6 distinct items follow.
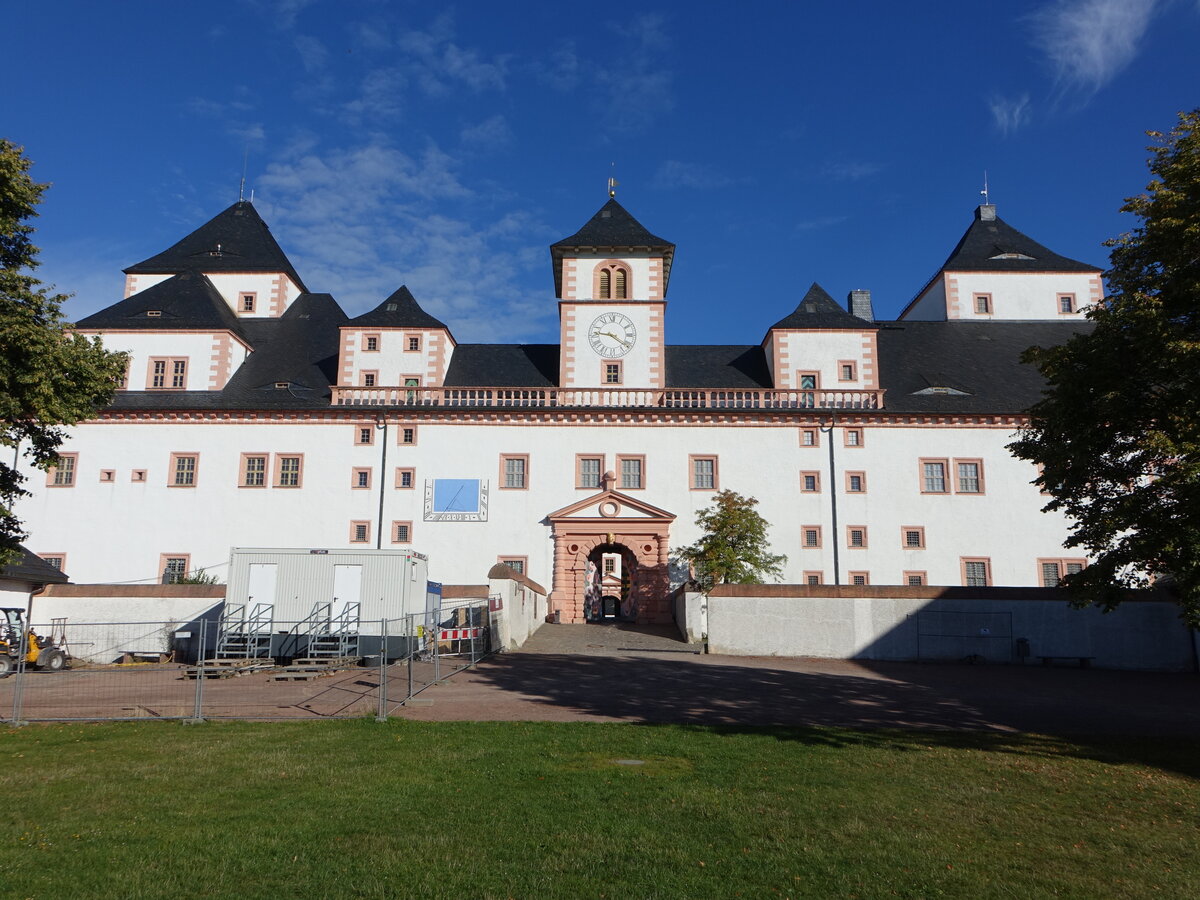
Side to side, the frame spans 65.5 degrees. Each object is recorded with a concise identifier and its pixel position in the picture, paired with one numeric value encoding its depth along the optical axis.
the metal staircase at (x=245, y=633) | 22.61
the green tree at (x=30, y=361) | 16.08
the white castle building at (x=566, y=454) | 36.16
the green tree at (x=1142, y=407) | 12.01
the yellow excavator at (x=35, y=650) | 23.08
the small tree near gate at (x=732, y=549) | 33.00
